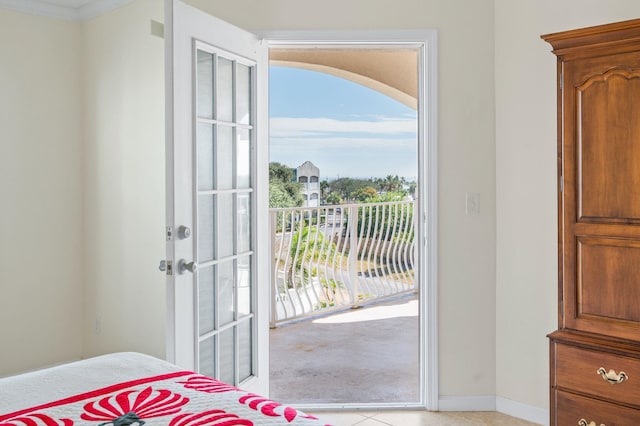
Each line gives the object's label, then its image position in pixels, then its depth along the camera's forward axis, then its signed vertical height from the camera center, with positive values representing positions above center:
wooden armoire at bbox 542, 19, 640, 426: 2.29 -0.08
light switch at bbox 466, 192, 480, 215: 3.29 +0.03
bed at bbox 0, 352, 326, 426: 1.31 -0.45
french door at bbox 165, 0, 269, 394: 2.51 +0.06
